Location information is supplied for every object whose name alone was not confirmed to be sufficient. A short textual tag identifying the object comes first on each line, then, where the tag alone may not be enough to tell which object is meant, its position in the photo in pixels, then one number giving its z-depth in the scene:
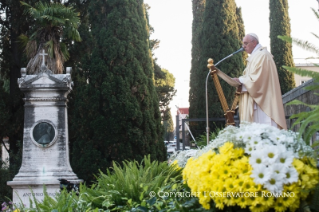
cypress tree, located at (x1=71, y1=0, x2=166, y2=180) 13.82
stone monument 11.32
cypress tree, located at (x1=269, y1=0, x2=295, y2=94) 24.78
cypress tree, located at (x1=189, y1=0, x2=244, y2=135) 18.39
